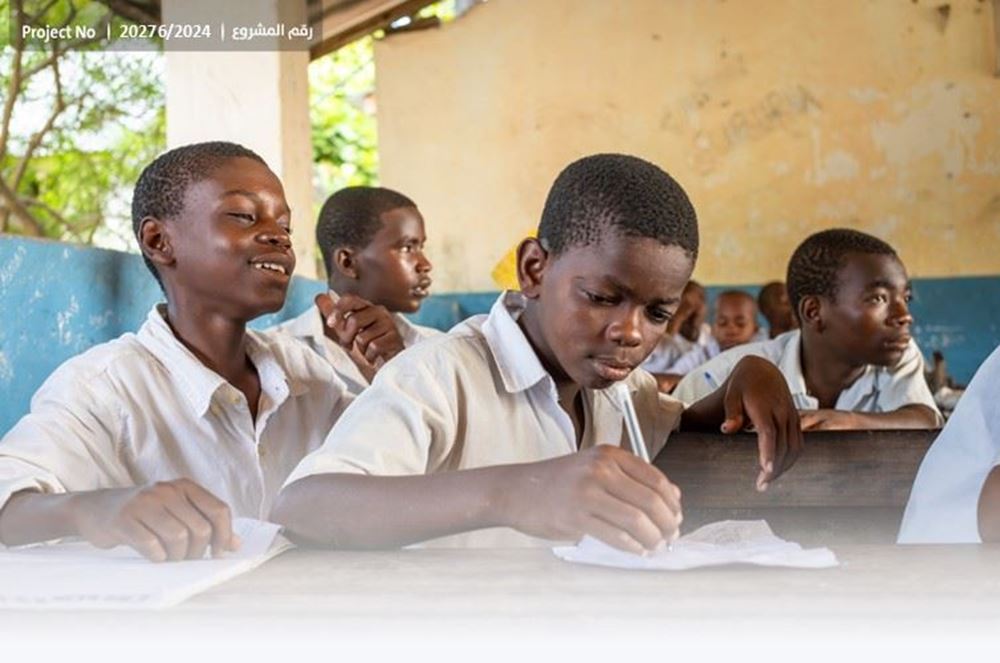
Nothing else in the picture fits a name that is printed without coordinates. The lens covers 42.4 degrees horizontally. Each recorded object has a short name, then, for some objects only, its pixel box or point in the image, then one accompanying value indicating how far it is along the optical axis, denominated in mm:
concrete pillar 3670
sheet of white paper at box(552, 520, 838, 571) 976
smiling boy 1640
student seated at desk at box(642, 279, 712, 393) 6027
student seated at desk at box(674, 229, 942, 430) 2842
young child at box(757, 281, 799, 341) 6301
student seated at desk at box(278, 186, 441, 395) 3400
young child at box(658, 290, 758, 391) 6163
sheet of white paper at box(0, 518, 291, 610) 871
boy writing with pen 1198
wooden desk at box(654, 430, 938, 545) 1688
